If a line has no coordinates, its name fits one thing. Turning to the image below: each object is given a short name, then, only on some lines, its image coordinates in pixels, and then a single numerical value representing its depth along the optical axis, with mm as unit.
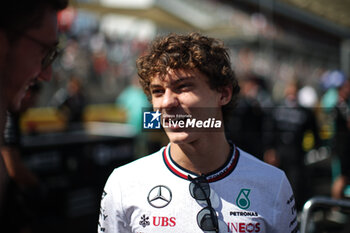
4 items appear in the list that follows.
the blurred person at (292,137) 6629
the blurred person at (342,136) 5770
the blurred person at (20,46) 2169
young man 2458
